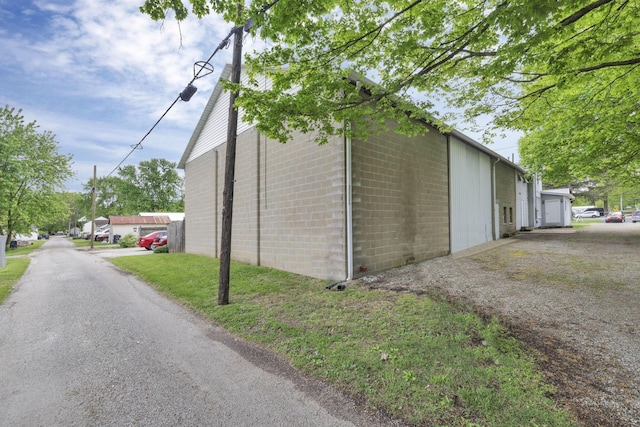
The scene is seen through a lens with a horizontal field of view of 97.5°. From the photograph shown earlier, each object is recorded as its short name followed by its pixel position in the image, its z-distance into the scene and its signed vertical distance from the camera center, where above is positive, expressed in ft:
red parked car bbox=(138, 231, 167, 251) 68.44 -4.93
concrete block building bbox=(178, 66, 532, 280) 23.75 +2.34
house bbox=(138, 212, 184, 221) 124.67 +2.24
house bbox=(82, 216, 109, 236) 209.52 -0.71
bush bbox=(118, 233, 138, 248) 80.28 -6.29
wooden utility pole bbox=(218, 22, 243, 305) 19.25 +1.86
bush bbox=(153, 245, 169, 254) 57.47 -6.18
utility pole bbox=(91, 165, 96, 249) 81.85 +8.80
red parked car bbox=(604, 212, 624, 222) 110.63 +0.30
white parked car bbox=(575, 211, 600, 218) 160.25 +2.74
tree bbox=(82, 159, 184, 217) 160.35 +19.29
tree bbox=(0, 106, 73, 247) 74.43 +13.22
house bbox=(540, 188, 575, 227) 84.64 +3.53
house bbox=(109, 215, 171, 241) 111.14 -2.02
